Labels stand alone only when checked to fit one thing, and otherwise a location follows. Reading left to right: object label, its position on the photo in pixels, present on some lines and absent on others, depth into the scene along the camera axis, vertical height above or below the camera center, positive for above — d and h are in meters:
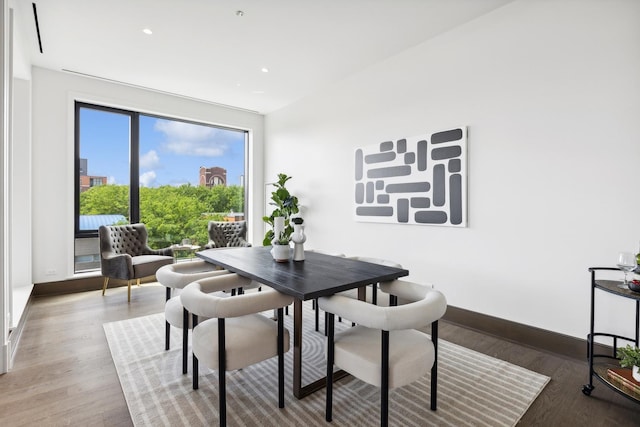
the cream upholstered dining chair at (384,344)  1.52 -0.73
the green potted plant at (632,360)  1.77 -0.84
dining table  1.85 -0.43
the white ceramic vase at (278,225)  2.65 -0.12
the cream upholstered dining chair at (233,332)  1.65 -0.71
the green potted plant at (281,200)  5.14 +0.19
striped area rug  1.79 -1.18
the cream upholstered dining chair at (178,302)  2.16 -0.67
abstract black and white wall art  3.21 +0.37
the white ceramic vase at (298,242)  2.55 -0.25
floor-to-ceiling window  4.68 +0.61
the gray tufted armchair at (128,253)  3.98 -0.60
